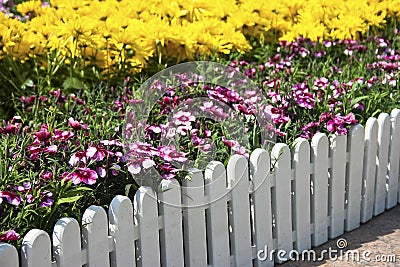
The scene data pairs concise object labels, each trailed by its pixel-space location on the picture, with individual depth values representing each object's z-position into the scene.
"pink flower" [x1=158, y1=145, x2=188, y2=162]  3.32
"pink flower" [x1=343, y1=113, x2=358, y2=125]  4.05
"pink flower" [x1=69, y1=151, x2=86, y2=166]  3.15
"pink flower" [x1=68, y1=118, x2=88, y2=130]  3.42
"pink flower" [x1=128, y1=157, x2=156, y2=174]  3.17
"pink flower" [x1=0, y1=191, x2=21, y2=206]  2.89
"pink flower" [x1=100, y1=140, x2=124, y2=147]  3.28
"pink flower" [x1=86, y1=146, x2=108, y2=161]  3.16
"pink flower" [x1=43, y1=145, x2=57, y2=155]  3.22
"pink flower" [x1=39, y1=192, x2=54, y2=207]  2.96
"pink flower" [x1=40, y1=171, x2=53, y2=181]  3.12
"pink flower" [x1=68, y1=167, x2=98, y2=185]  3.04
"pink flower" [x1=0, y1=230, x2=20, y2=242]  2.79
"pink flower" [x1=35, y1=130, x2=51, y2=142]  3.27
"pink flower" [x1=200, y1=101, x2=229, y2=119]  3.88
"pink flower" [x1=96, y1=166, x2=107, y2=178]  3.14
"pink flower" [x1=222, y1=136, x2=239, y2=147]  3.61
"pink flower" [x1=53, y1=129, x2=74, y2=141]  3.34
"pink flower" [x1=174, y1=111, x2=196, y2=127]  3.66
